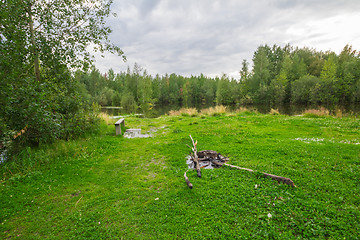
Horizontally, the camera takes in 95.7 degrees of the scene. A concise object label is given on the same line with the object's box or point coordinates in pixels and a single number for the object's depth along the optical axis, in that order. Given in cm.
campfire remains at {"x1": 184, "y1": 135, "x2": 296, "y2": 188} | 574
